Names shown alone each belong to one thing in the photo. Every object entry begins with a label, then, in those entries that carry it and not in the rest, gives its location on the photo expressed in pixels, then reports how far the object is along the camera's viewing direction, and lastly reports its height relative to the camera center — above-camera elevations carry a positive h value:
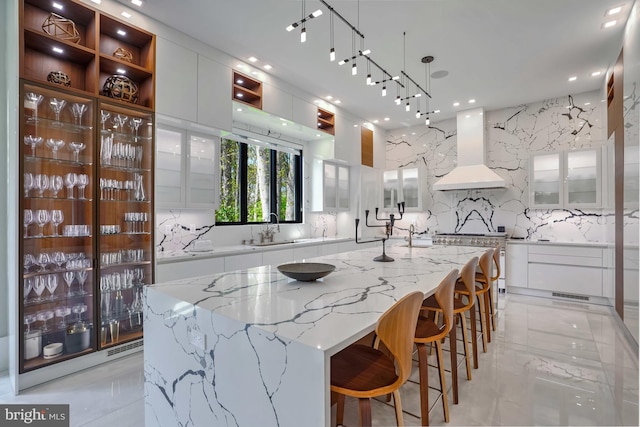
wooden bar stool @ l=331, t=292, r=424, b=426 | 1.22 -0.68
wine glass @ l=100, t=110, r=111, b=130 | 2.82 +0.92
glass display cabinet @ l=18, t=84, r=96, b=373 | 2.39 -0.08
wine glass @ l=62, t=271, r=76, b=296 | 2.61 -0.51
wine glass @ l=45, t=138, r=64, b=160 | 2.56 +0.60
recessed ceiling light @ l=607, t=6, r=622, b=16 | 2.86 +1.87
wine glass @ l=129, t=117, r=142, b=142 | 3.02 +0.90
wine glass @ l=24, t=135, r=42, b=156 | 2.41 +0.59
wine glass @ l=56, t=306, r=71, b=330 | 2.57 -0.80
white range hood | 5.31 +1.01
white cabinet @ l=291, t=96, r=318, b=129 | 4.54 +1.54
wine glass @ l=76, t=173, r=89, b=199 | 2.70 +0.30
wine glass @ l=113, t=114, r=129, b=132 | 2.93 +0.90
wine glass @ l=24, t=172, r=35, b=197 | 2.35 +0.26
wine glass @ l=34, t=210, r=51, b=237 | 2.47 -0.01
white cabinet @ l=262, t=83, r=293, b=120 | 4.10 +1.55
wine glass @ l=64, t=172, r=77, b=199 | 2.65 +0.30
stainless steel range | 5.10 -0.44
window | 4.49 +0.51
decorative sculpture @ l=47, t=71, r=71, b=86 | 2.54 +1.14
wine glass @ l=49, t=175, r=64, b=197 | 2.55 +0.27
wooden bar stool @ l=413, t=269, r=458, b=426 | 1.77 -0.71
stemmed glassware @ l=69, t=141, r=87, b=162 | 2.68 +0.60
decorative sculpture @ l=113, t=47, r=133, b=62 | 2.94 +1.54
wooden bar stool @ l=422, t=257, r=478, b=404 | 2.11 -0.70
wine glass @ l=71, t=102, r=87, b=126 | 2.71 +0.92
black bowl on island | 1.80 -0.34
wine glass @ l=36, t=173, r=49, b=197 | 2.46 +0.27
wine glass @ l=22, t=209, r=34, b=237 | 2.37 -0.01
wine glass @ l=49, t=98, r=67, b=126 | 2.57 +0.93
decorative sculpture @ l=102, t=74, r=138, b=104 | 2.89 +1.20
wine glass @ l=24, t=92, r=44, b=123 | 2.40 +0.90
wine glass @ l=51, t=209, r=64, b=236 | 2.57 -0.01
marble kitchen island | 1.03 -0.48
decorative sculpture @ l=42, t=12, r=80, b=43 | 2.55 +1.57
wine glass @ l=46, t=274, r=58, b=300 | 2.52 -0.54
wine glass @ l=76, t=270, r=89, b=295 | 2.67 -0.51
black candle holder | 2.72 -0.38
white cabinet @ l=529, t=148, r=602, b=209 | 4.61 +0.53
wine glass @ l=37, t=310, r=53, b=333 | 2.48 -0.81
